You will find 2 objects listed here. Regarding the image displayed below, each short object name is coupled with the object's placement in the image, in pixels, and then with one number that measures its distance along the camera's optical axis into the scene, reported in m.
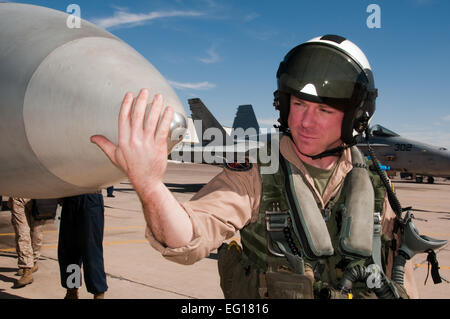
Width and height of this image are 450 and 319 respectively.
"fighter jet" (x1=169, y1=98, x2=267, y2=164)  19.05
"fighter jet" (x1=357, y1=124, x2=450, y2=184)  20.56
